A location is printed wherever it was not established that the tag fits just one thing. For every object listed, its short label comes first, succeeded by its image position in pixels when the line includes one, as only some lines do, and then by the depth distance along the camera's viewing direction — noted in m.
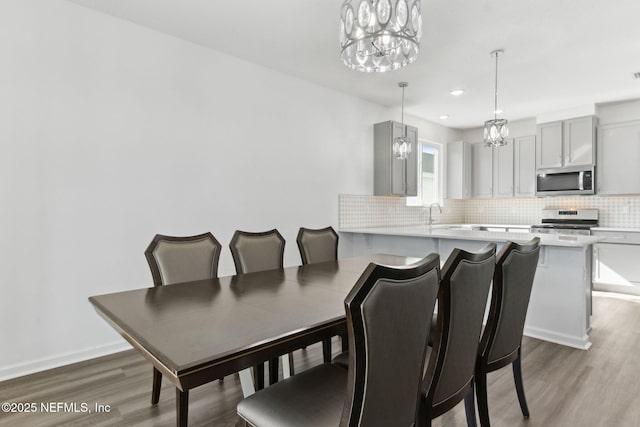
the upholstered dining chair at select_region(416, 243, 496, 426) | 1.25
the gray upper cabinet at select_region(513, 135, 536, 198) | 5.63
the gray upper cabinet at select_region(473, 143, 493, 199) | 6.15
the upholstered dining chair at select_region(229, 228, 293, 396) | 2.41
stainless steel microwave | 4.88
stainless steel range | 4.98
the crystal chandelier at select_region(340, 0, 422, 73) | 1.57
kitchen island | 2.86
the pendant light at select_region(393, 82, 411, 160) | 3.87
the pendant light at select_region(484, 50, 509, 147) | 3.29
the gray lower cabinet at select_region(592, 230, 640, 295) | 4.46
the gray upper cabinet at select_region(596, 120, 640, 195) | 4.61
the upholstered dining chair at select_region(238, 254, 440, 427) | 0.93
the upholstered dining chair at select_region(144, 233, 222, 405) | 2.02
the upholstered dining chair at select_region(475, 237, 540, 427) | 1.61
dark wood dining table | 1.00
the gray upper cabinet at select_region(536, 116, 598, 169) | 4.88
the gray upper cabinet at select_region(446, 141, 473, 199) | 6.15
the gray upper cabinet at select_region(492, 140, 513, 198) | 5.89
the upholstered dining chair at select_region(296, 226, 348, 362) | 2.78
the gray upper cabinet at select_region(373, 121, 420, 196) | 4.74
